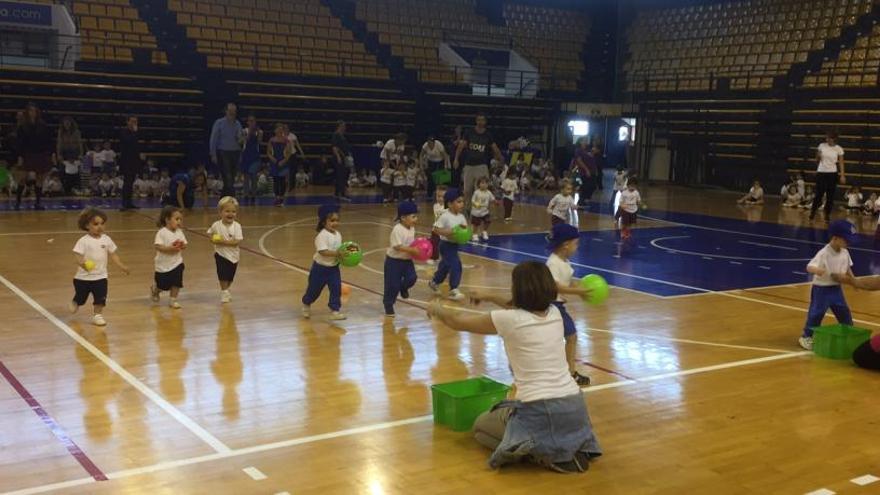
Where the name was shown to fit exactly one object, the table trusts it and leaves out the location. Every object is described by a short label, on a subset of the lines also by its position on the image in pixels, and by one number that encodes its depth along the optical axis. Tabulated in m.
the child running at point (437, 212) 11.27
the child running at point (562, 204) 13.66
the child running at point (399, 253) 9.05
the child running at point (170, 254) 9.12
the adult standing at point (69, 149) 19.27
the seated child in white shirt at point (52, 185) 20.19
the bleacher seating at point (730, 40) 27.44
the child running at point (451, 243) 10.03
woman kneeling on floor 5.04
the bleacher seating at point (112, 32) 23.28
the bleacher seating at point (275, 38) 25.61
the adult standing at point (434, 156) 20.92
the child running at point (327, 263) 8.80
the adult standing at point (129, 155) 17.39
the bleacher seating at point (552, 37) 33.20
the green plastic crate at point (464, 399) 5.73
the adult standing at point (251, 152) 20.19
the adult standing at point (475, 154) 16.69
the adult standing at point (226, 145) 18.70
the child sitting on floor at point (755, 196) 23.36
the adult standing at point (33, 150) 17.20
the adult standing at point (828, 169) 18.62
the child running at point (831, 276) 7.92
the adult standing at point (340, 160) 20.81
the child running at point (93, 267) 8.36
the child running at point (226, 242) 9.38
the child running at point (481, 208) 14.48
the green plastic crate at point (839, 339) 7.78
